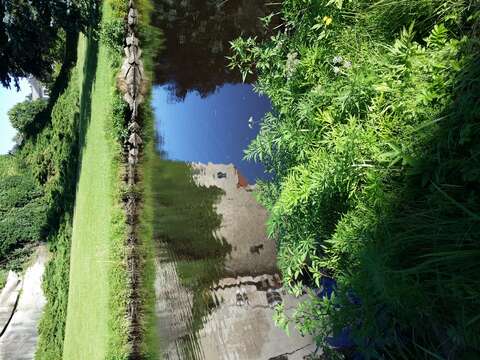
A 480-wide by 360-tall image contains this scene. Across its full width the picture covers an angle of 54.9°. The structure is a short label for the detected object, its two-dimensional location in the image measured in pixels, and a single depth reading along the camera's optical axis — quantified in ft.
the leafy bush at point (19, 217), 28.32
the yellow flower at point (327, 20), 10.37
